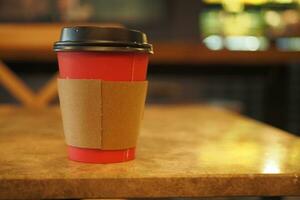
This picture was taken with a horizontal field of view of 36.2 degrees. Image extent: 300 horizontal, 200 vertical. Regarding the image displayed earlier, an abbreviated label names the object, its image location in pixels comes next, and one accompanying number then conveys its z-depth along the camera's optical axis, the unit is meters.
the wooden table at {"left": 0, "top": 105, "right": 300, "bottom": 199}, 0.55
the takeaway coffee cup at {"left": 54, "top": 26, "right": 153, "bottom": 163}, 0.61
